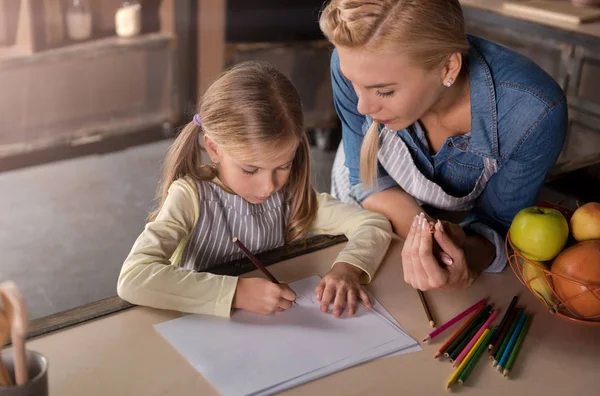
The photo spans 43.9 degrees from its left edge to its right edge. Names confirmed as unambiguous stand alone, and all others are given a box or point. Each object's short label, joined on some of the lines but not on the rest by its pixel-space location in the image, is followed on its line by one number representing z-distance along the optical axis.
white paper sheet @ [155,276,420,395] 1.01
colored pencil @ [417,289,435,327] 1.16
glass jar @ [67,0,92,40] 3.60
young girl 1.15
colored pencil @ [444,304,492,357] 1.09
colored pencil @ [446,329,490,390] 1.02
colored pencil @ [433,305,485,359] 1.08
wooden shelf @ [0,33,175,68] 3.49
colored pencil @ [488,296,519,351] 1.11
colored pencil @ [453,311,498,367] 1.07
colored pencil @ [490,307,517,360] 1.09
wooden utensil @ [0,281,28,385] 0.76
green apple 1.14
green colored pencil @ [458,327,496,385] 1.03
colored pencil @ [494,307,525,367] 1.08
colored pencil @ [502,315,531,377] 1.06
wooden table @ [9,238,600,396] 0.99
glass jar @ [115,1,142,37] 3.73
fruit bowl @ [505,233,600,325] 1.11
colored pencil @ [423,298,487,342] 1.12
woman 1.29
